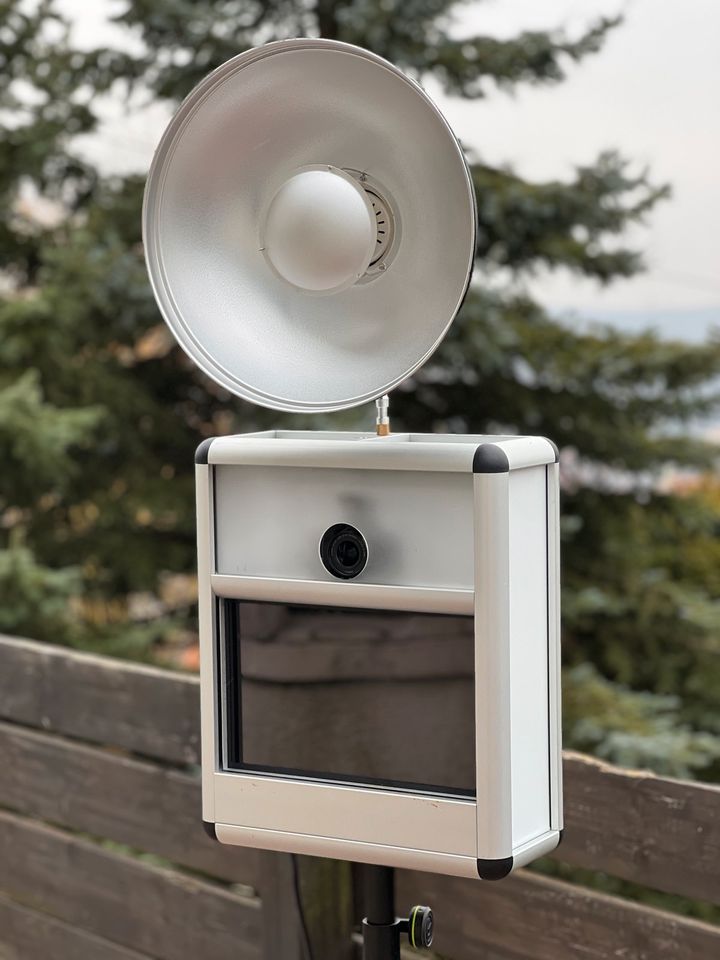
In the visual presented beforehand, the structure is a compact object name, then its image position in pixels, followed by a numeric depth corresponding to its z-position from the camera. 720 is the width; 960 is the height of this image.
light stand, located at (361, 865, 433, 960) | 1.39
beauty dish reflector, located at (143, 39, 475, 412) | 1.28
